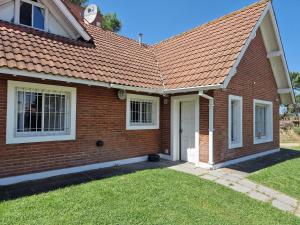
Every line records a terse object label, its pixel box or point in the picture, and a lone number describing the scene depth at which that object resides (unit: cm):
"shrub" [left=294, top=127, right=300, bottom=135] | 2291
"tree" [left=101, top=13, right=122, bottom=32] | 3078
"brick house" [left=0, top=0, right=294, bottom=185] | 694
